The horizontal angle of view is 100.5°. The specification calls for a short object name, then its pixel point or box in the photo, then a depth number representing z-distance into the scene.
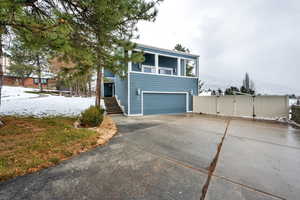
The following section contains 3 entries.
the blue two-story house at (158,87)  9.62
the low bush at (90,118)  5.36
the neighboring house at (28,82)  28.40
